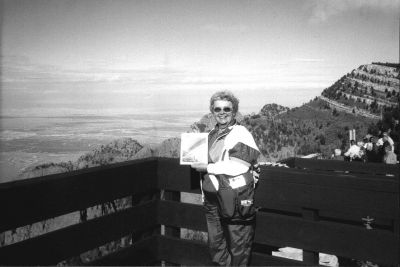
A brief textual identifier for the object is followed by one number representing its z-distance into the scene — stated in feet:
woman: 7.52
